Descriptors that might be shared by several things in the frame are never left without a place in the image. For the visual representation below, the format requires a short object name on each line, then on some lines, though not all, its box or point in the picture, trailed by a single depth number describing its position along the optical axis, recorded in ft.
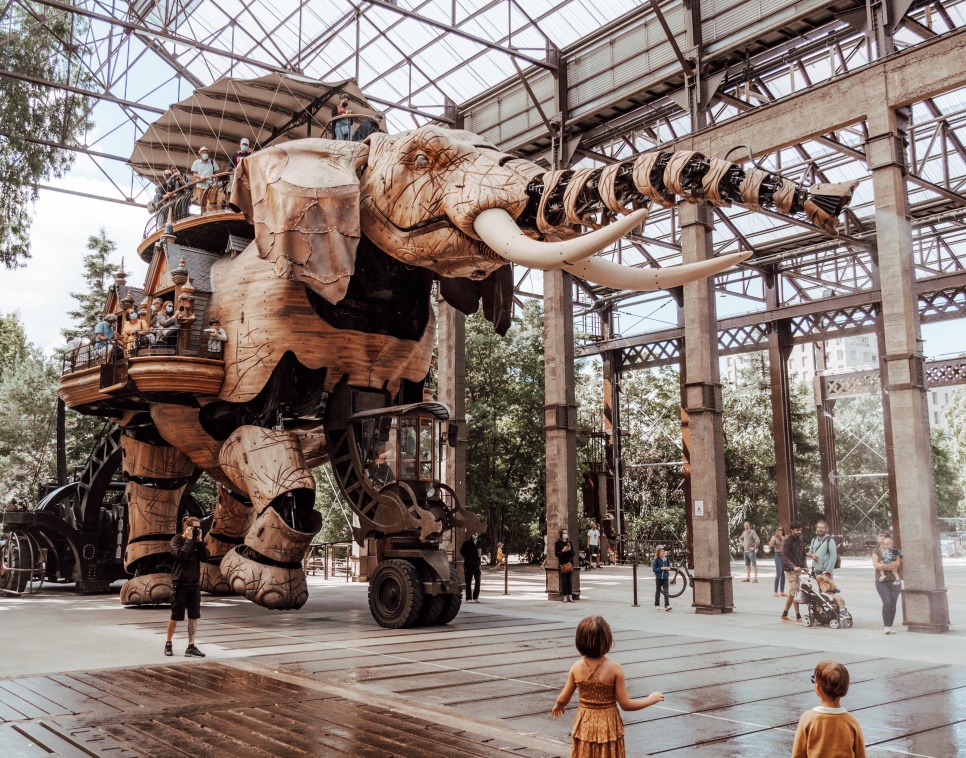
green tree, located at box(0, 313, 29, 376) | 105.91
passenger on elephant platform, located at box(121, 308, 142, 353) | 35.14
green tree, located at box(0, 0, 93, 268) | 56.39
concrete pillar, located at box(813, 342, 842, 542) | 91.25
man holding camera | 25.76
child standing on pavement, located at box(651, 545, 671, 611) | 43.90
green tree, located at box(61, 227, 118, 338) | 89.10
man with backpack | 37.83
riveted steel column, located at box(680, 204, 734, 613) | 41.27
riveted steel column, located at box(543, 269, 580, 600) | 49.60
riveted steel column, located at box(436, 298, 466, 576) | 55.31
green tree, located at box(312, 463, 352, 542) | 88.69
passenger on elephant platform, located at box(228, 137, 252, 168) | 40.59
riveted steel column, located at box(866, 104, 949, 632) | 34.14
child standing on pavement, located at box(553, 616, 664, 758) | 10.67
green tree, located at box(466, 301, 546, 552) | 81.56
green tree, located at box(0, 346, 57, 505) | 87.97
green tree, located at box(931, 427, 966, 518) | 153.07
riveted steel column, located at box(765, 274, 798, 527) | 84.02
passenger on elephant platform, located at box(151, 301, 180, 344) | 33.86
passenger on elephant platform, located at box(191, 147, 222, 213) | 37.99
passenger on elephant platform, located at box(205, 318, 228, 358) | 33.91
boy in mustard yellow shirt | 9.66
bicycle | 50.01
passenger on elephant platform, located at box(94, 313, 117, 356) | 37.24
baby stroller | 36.91
